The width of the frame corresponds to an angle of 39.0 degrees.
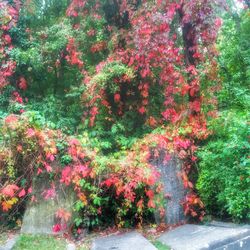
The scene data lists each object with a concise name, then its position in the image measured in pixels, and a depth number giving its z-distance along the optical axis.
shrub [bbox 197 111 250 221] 4.50
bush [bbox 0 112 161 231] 4.93
